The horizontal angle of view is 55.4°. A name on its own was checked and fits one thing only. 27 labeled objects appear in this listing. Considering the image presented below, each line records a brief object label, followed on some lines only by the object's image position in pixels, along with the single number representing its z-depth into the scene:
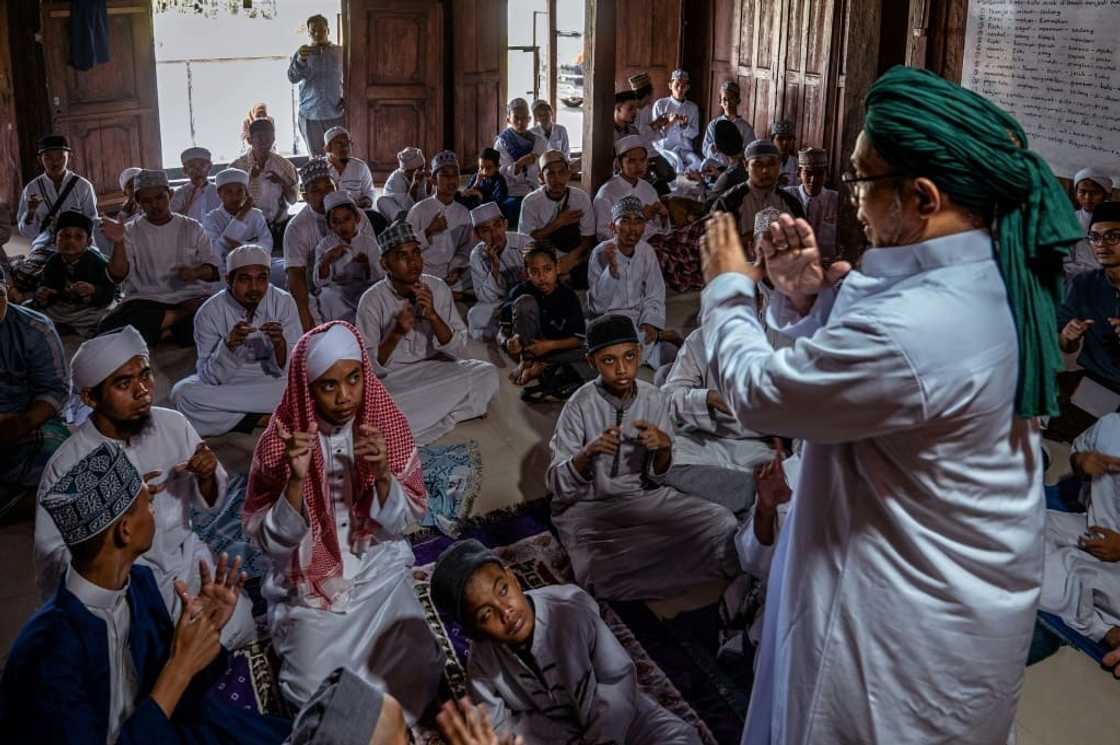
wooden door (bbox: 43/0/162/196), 10.07
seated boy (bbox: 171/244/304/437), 5.74
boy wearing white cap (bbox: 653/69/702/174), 11.86
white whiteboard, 6.60
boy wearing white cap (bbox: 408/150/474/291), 8.21
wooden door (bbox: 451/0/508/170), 12.27
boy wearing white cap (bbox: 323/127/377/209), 9.47
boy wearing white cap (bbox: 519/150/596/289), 8.17
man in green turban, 1.70
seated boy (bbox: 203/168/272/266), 7.88
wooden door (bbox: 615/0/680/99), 12.72
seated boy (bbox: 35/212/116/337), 7.12
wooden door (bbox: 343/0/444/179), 11.81
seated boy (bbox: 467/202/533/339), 7.25
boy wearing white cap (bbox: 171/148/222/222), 8.53
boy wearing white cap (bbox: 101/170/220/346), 7.07
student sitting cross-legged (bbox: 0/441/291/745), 2.49
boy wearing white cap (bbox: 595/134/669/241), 8.40
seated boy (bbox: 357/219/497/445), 5.82
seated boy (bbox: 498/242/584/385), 6.40
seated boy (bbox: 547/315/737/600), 4.31
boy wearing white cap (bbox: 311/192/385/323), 7.11
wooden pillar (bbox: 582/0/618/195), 8.46
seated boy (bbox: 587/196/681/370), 6.90
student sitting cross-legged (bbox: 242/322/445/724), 3.60
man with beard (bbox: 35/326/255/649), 3.73
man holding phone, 11.65
